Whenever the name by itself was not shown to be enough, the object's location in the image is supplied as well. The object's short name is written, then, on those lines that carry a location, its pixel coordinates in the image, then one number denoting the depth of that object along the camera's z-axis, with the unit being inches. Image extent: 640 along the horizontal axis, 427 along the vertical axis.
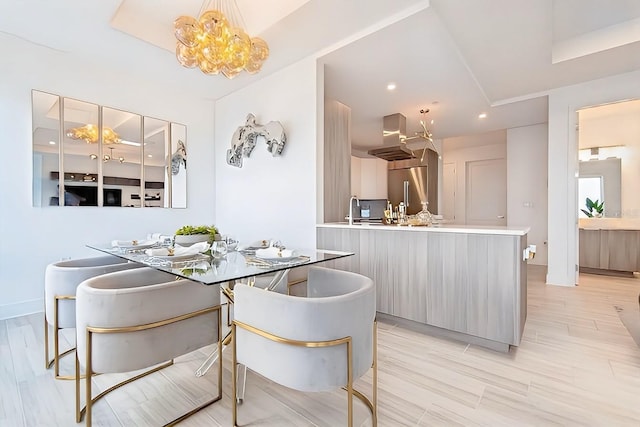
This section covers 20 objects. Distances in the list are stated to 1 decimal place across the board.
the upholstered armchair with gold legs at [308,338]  43.9
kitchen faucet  111.2
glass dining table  52.3
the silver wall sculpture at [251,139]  127.6
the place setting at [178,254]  65.8
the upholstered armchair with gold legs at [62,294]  66.4
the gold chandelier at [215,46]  79.1
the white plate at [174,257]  66.8
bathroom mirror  172.7
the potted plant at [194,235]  80.9
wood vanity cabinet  170.2
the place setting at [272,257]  63.9
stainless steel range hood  183.3
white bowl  80.7
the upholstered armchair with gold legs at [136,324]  49.0
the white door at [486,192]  259.6
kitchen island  80.7
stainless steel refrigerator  247.0
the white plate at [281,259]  66.6
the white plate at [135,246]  83.8
